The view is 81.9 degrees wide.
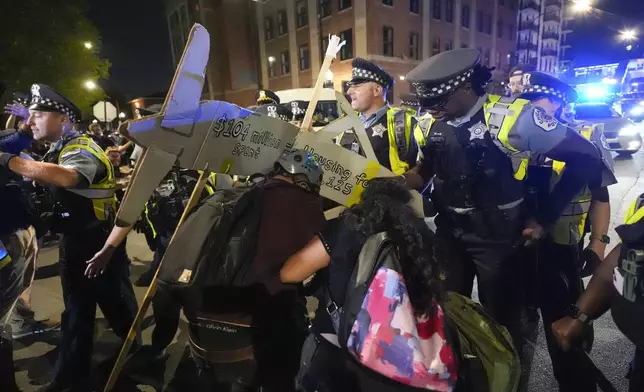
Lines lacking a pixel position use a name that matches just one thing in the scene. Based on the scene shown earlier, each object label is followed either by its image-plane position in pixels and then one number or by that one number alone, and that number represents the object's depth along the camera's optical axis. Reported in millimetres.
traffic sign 13268
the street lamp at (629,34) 37738
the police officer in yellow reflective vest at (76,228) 2766
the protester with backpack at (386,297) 1346
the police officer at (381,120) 3408
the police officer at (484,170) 2412
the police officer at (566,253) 2400
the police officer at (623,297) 1444
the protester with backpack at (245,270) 1687
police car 11375
